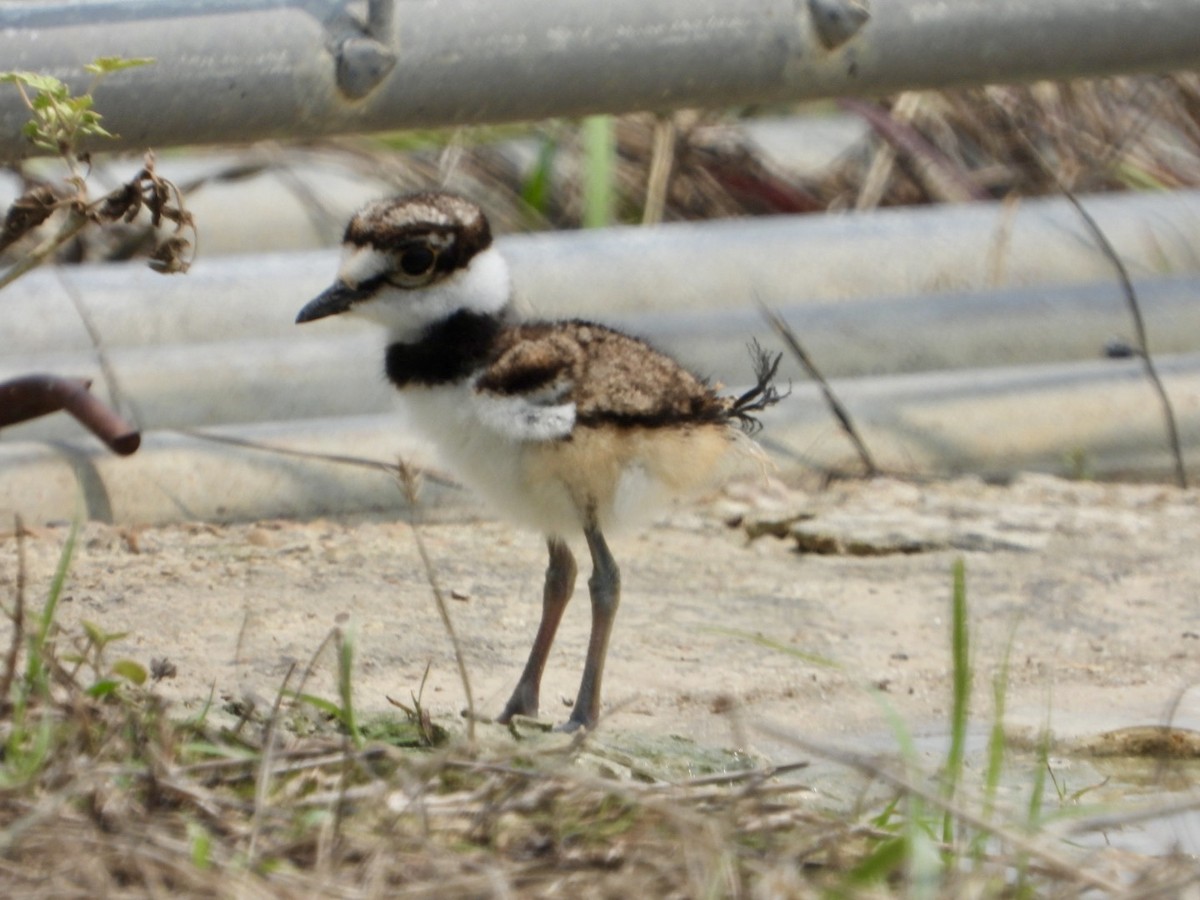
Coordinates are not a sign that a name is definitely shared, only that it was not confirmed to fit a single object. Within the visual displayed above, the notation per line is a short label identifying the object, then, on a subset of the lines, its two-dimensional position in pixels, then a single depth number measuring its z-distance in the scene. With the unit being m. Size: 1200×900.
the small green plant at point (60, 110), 5.09
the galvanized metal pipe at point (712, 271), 9.40
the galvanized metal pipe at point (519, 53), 6.50
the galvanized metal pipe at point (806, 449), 8.13
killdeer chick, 5.87
